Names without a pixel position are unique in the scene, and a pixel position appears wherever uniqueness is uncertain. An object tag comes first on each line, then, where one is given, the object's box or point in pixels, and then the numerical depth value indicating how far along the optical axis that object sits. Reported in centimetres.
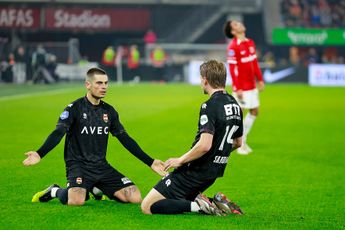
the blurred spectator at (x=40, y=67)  4456
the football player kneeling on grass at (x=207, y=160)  910
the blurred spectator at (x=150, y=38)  5121
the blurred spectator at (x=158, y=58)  4826
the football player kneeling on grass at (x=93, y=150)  1025
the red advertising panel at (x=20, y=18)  5075
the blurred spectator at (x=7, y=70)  4526
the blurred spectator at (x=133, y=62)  4736
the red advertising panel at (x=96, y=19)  5184
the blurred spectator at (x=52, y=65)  4522
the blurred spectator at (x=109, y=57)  4775
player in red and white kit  1691
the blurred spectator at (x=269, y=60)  4717
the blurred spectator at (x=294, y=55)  5233
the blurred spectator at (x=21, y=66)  4534
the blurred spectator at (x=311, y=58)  5069
